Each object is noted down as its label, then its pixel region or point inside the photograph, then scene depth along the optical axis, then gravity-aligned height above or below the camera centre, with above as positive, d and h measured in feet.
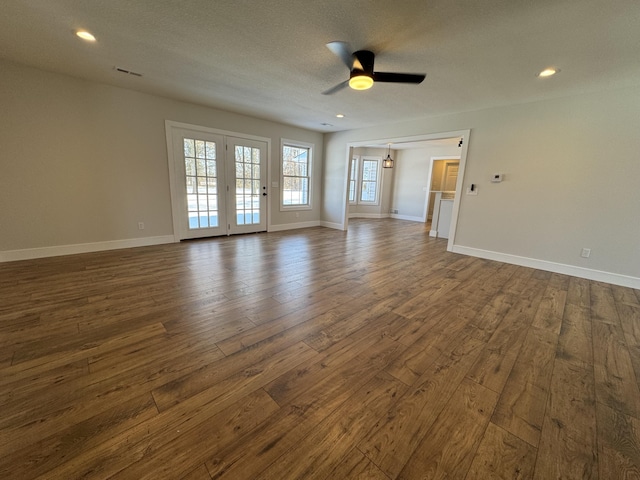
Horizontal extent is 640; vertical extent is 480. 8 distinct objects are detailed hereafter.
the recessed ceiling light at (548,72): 9.57 +4.62
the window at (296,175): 21.76 +0.93
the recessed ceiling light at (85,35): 8.41 +4.66
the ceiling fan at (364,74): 8.45 +3.84
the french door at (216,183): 16.26 -0.08
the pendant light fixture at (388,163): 26.78 +2.70
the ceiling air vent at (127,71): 11.13 +4.67
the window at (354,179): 30.60 +1.02
